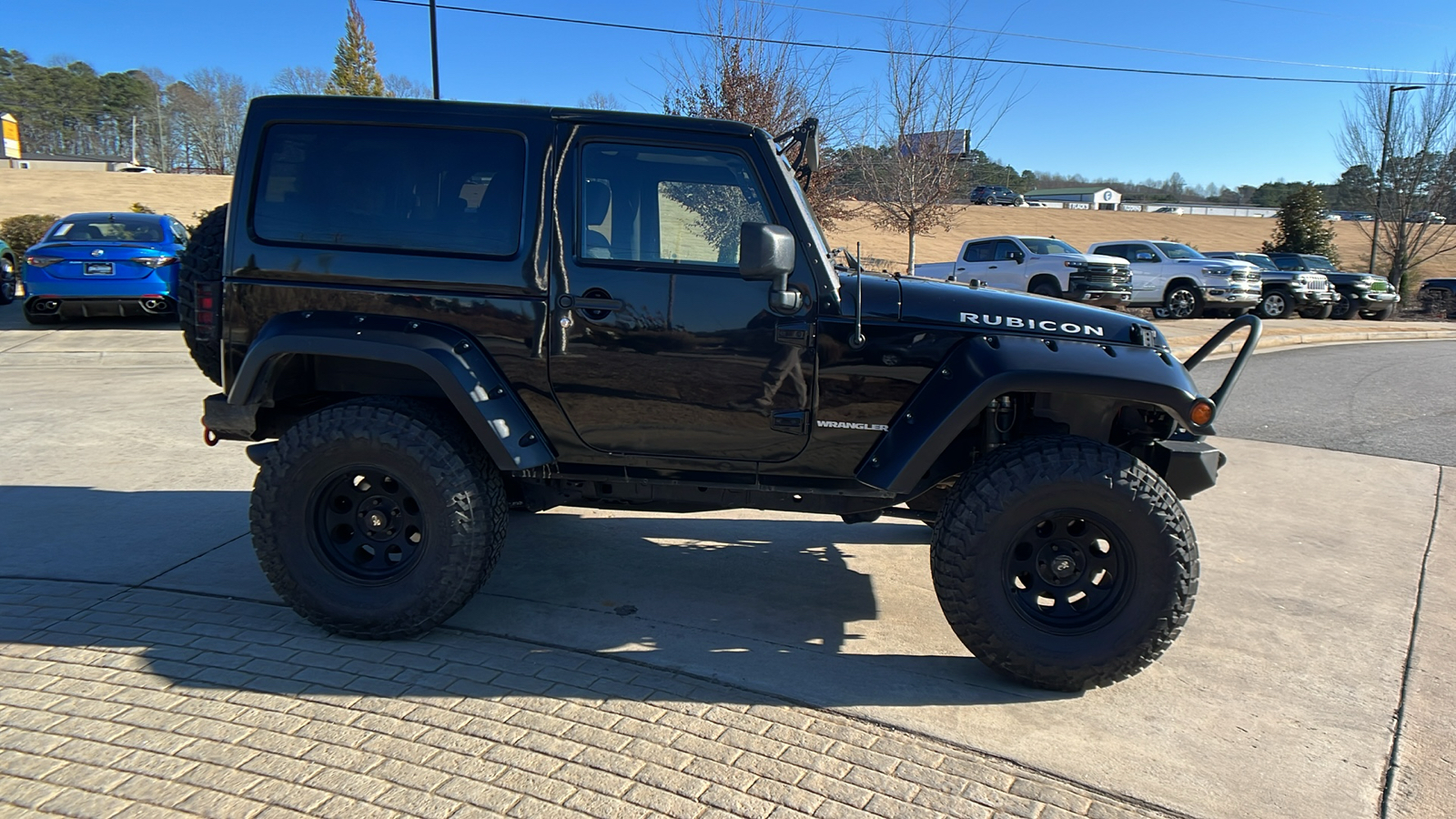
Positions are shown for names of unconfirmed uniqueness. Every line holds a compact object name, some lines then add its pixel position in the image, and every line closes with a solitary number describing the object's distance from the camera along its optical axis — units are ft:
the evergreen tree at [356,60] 115.65
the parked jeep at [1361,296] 76.02
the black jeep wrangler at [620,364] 11.32
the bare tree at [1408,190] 83.61
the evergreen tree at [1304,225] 106.73
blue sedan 38.14
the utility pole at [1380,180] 84.66
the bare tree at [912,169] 53.52
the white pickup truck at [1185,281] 65.72
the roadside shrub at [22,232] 59.77
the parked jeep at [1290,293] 70.44
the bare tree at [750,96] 48.34
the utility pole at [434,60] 52.08
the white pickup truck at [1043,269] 60.49
